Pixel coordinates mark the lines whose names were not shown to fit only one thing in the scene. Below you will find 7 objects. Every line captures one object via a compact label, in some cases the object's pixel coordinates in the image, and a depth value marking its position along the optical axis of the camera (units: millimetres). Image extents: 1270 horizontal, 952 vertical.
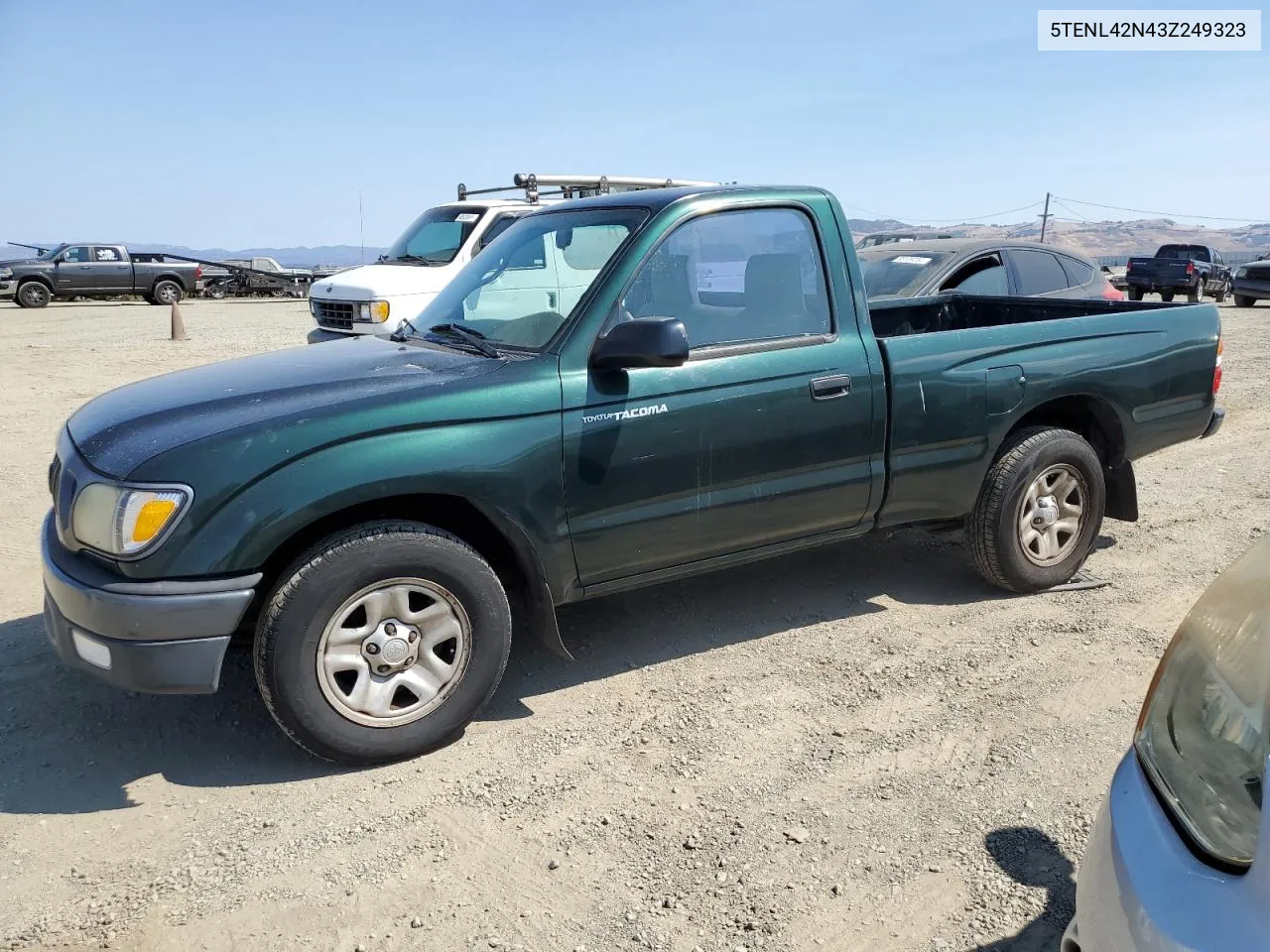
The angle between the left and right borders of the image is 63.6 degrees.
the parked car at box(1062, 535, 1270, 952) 1564
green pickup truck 3203
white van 10891
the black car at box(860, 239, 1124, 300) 8664
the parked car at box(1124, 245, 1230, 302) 24922
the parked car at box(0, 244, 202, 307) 25594
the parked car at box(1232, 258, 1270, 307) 22438
